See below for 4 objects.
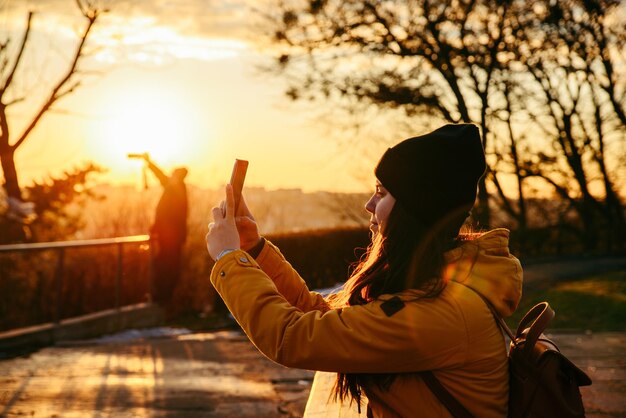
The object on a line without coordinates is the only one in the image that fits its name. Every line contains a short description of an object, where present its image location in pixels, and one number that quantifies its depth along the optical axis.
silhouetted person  12.85
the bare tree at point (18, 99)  17.95
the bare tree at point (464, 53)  20.03
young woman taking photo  2.18
